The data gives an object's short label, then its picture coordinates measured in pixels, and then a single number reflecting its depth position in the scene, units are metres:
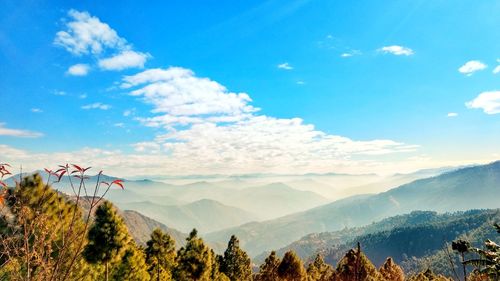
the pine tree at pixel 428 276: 77.04
